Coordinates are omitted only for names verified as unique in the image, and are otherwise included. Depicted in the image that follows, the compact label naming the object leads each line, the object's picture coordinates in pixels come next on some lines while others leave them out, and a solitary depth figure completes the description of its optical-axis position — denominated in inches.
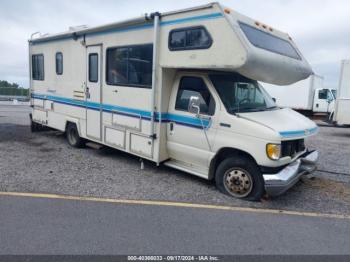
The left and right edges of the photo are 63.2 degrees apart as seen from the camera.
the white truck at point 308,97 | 739.4
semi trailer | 469.7
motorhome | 176.2
